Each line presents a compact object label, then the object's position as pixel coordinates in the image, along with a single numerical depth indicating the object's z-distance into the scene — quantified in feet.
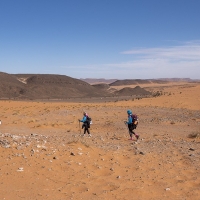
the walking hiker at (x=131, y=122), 44.86
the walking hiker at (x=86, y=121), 48.93
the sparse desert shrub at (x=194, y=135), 49.15
